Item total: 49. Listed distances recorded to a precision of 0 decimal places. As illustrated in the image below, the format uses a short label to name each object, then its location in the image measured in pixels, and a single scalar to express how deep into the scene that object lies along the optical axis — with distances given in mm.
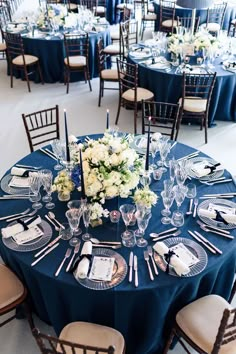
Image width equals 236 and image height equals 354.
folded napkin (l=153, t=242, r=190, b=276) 2145
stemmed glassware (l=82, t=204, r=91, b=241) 2344
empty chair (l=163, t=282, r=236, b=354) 2055
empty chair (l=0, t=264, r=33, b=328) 2359
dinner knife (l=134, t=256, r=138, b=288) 2105
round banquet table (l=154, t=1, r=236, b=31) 8055
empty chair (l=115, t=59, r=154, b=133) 5023
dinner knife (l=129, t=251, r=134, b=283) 2139
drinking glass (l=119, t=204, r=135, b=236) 2385
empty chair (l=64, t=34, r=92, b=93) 6203
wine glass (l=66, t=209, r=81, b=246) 2320
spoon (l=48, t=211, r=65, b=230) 2492
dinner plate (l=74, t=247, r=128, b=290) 2100
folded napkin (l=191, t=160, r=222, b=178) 2953
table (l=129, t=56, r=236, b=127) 5012
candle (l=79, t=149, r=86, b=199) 2293
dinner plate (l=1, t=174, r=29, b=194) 2814
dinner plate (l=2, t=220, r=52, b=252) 2332
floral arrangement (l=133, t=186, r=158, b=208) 2434
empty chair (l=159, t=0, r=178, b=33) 8204
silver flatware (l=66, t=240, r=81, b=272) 2195
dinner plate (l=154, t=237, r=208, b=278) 2180
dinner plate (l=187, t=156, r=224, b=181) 2943
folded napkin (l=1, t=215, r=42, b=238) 2428
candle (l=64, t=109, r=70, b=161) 2756
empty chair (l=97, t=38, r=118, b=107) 5785
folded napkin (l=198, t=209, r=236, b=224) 2506
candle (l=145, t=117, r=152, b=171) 2589
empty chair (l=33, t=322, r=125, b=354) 2104
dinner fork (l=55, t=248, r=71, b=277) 2162
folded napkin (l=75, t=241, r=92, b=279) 2121
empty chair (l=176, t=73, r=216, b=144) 4773
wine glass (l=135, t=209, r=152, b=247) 2328
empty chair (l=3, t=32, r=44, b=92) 6219
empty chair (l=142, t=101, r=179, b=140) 5031
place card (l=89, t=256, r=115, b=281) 2146
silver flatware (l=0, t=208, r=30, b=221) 2564
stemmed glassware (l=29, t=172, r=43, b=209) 2639
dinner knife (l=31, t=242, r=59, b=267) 2225
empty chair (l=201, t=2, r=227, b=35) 8000
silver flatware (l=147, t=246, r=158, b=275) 2182
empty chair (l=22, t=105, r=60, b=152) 5109
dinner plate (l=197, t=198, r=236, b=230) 2494
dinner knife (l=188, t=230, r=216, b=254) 2299
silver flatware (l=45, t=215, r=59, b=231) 2477
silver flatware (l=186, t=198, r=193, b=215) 2597
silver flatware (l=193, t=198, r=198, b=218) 2593
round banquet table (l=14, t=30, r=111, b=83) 6387
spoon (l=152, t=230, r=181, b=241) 2394
